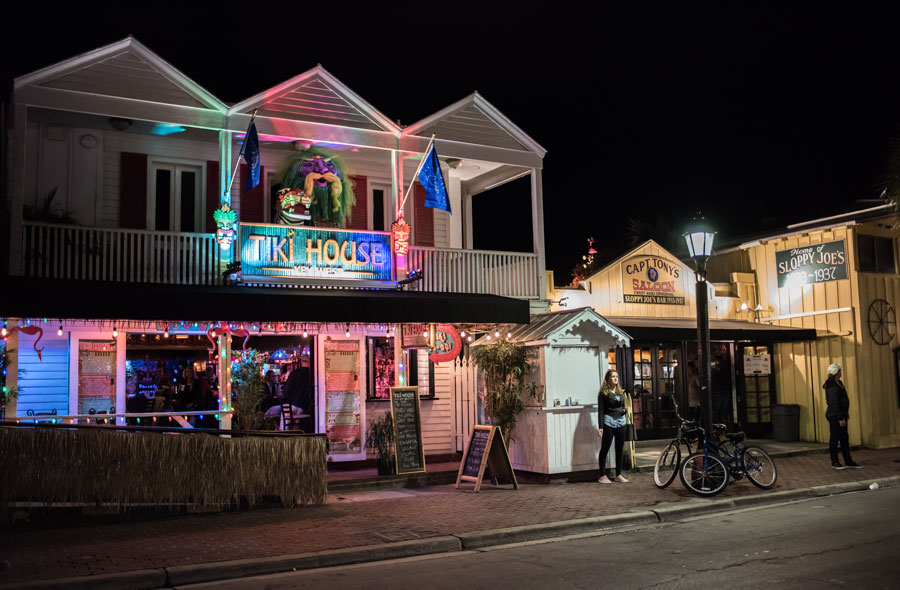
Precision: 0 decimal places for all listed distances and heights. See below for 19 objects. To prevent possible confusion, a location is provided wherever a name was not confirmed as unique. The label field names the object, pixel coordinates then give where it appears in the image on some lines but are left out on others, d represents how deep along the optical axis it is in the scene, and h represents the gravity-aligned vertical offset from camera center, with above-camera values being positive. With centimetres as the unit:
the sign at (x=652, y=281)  1747 +186
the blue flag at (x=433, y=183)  1378 +320
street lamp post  1234 +112
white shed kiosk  1303 -50
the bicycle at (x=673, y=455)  1182 -141
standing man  1373 -88
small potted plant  1324 -125
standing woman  1281 -77
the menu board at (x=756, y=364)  1805 -5
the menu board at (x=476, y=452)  1267 -137
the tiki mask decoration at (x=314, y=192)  1420 +324
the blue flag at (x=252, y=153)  1247 +341
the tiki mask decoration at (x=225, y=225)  1263 +233
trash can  1803 -138
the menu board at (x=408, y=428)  1320 -102
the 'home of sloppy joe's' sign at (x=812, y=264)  1791 +225
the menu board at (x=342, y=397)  1455 -52
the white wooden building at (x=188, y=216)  1175 +276
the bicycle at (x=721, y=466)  1131 -152
